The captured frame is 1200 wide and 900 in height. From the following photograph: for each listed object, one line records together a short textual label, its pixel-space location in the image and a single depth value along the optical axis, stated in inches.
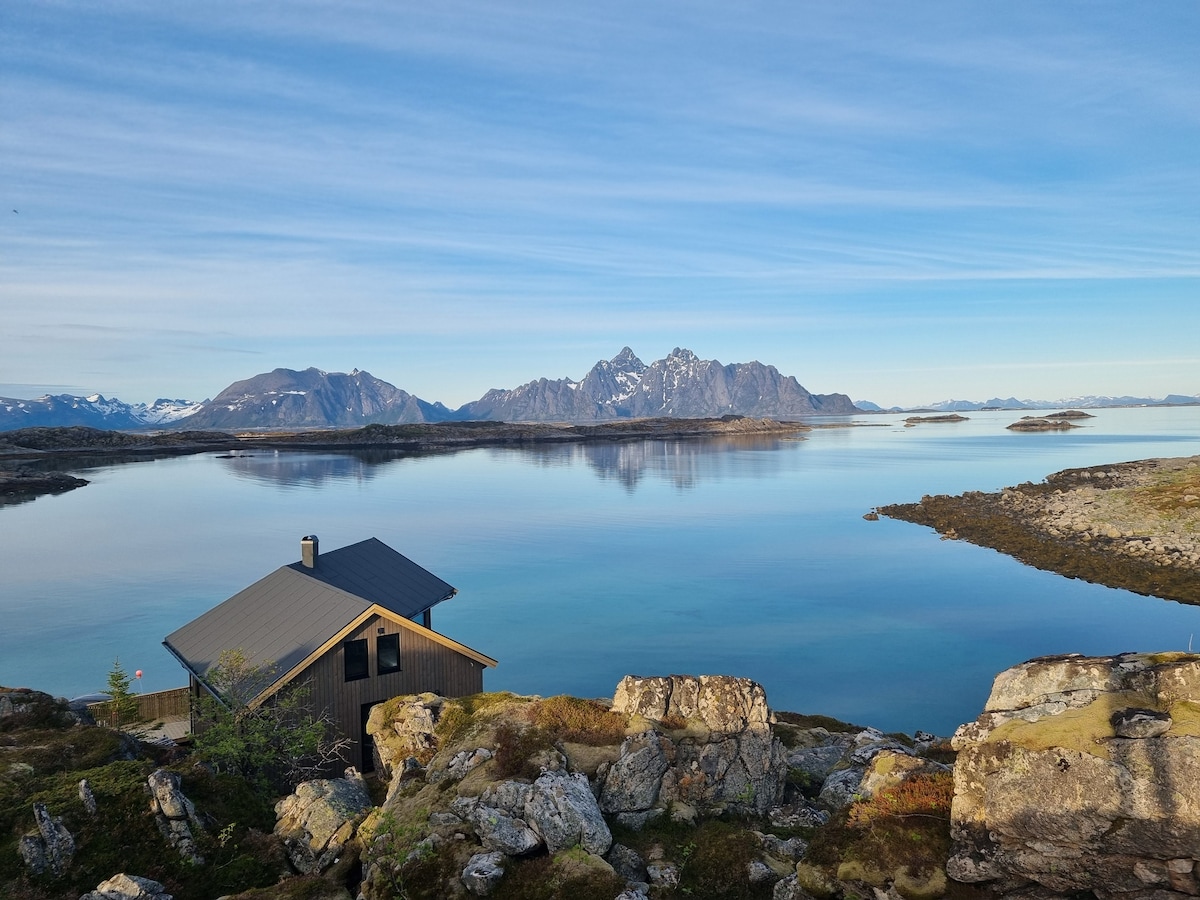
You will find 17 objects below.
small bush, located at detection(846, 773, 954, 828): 584.1
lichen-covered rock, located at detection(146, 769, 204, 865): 732.7
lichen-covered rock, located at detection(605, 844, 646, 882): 663.1
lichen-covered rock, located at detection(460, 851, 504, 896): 615.8
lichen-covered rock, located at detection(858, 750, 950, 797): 645.3
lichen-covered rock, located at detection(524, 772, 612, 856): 665.6
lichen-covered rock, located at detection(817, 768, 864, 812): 814.5
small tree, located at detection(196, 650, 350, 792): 995.3
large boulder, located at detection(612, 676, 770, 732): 887.1
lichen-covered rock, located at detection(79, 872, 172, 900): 637.9
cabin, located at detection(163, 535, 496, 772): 1141.7
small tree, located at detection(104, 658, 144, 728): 1202.6
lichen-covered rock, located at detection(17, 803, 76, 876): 669.3
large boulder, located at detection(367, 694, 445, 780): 952.3
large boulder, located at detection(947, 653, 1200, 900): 480.1
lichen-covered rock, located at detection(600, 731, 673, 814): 765.3
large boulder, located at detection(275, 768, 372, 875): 748.0
